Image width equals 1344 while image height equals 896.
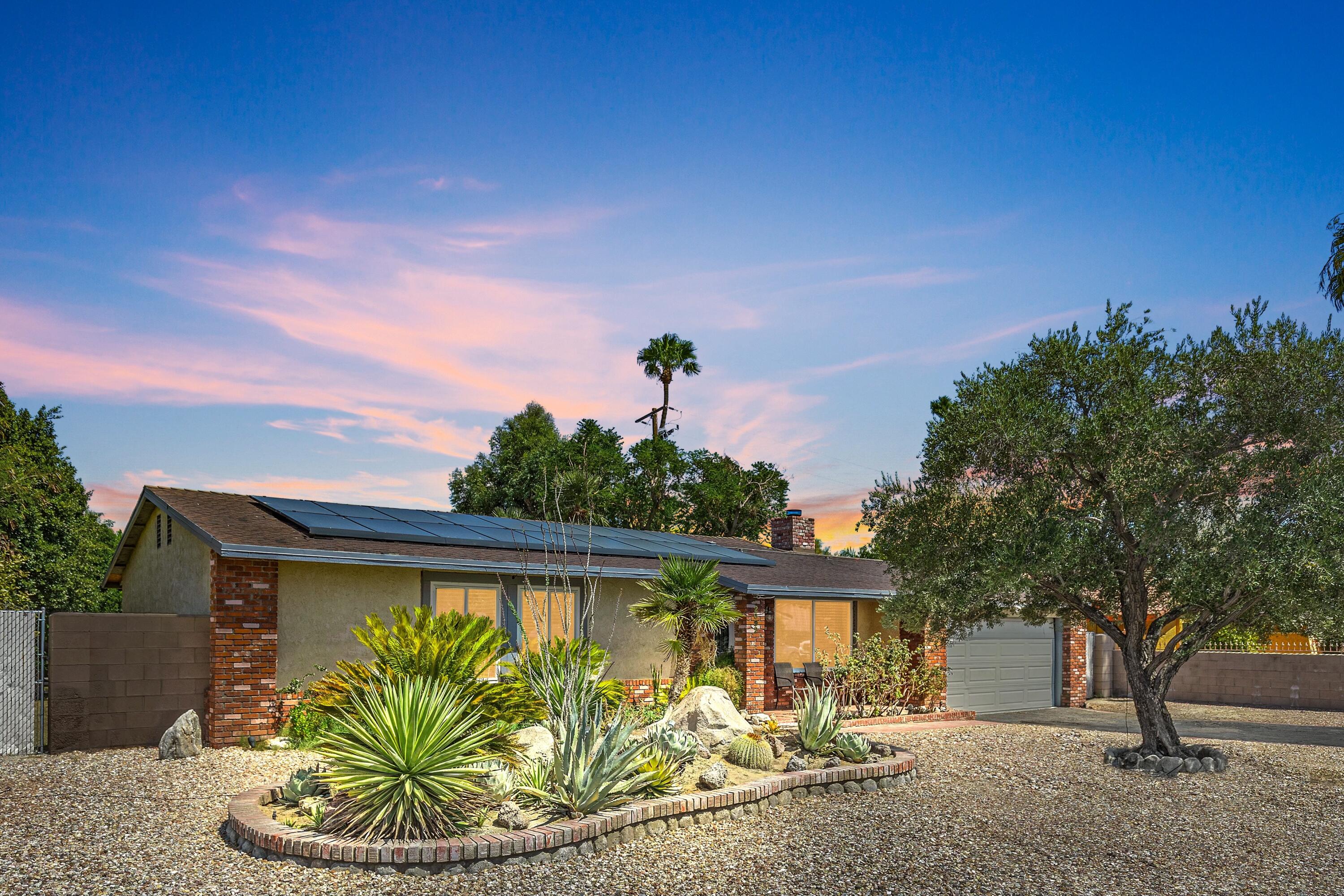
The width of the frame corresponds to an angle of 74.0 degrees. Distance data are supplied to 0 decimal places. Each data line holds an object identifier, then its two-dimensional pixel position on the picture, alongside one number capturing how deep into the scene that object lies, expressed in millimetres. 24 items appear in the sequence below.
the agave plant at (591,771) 7004
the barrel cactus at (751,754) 9203
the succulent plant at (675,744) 8641
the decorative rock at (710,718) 9984
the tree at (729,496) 35031
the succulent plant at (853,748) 9797
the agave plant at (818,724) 9977
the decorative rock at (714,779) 8102
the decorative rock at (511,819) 6617
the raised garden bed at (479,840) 6031
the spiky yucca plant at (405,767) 6410
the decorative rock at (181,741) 10211
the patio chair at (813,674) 16469
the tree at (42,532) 24375
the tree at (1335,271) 15375
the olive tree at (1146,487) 9531
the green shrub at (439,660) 8992
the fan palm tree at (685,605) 12984
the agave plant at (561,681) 7262
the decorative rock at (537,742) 8445
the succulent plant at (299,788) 7352
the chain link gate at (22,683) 10719
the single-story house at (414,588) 11430
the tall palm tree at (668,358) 33938
